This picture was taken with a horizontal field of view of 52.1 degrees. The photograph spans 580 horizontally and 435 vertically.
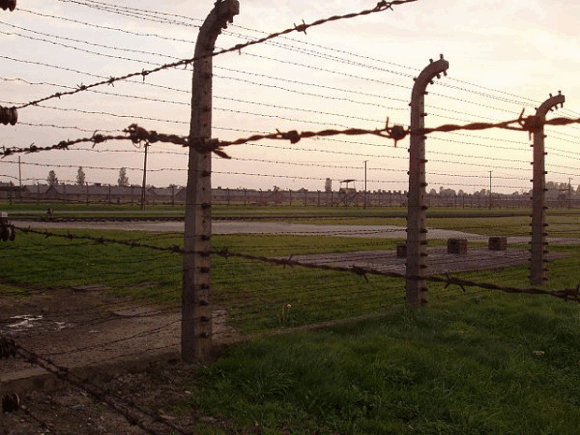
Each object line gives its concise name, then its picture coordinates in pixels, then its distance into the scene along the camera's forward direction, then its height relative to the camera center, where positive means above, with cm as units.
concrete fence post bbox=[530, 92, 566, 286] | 1005 +5
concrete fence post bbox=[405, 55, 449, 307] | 775 +18
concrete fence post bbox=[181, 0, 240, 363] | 556 -9
